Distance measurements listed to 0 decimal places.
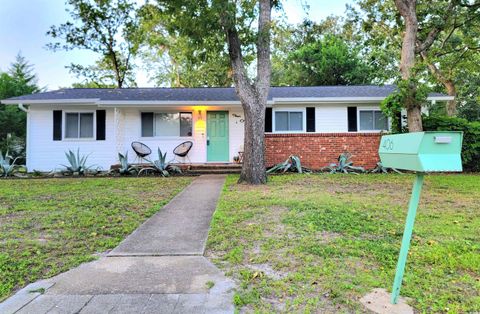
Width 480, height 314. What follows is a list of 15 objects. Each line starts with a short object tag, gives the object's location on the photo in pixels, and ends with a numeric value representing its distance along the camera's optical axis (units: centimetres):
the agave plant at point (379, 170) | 1091
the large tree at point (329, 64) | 2236
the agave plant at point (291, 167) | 1072
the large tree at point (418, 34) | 1042
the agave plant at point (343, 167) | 1080
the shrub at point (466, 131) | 1055
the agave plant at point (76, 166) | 1073
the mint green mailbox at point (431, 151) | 185
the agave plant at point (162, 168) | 1055
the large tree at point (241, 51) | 816
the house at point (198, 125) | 1159
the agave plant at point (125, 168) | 1060
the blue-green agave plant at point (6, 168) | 1066
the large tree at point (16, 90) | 1734
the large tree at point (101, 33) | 1848
